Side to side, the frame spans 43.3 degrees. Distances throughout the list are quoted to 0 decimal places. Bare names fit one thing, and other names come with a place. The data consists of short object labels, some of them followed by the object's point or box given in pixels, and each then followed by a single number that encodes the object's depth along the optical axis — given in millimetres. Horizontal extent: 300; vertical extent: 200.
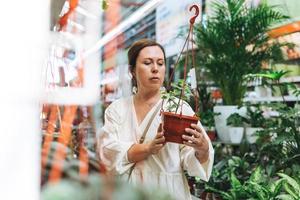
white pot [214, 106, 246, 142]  3074
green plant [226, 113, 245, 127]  3078
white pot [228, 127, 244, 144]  3080
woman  1298
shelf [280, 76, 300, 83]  3914
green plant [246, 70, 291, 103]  3010
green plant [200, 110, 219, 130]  2744
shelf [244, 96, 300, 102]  3764
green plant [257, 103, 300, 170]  2797
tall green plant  3268
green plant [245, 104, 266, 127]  3250
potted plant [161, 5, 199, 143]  1300
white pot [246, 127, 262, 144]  3197
